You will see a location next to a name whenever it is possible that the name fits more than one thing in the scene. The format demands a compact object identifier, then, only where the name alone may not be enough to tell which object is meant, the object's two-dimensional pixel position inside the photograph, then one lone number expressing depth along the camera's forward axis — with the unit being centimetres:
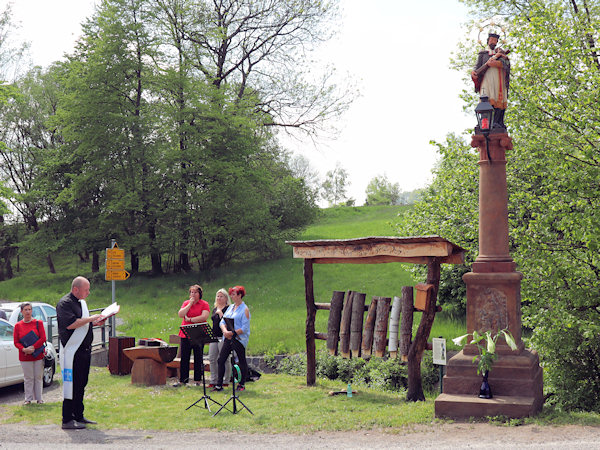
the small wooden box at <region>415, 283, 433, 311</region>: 1062
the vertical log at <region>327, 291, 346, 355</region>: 1207
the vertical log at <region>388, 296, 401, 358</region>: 1115
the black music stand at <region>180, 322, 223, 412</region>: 969
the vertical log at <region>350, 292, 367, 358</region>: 1155
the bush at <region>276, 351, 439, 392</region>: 1491
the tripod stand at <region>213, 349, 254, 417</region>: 965
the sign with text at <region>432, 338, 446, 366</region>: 1021
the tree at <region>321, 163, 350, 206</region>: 10238
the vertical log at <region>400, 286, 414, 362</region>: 1097
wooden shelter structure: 1050
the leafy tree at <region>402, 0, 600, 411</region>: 1085
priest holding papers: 893
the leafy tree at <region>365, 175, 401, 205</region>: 9862
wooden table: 1260
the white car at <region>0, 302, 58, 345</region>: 1659
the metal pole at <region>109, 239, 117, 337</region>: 1697
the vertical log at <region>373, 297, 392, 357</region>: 1120
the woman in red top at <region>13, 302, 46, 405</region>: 1084
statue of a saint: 1038
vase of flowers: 902
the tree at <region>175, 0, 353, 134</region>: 3666
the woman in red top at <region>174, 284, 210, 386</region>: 1228
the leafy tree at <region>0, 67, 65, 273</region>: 4178
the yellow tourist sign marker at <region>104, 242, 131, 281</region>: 1708
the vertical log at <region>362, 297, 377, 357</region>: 1140
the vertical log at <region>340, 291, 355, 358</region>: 1173
